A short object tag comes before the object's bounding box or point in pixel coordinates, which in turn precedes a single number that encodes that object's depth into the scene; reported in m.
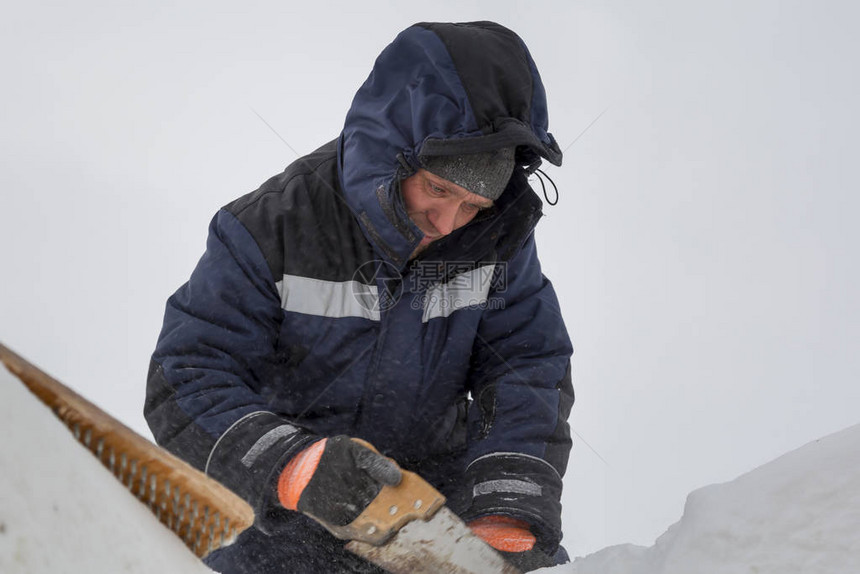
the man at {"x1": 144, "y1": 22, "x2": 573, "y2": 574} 1.83
